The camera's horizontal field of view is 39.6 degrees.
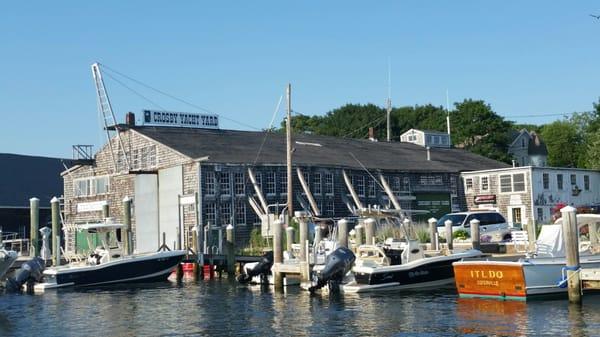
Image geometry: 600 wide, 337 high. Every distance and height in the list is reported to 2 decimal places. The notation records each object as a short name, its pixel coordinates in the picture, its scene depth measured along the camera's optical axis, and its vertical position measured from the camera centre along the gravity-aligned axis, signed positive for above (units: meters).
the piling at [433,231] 34.34 -0.50
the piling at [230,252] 37.94 -1.20
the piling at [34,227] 39.43 +0.26
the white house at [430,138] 70.75 +6.97
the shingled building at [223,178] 47.25 +2.89
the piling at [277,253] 32.09 -1.11
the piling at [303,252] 30.70 -1.06
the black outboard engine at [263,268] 34.00 -1.76
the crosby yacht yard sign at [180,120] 53.06 +7.04
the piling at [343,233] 30.50 -0.42
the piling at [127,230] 37.91 -0.04
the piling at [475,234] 33.44 -0.66
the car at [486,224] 39.78 -0.34
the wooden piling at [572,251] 22.70 -1.01
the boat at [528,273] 24.55 -1.69
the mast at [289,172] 43.09 +2.71
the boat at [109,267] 35.31 -1.60
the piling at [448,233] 34.34 -0.60
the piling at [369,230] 31.00 -0.34
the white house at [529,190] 55.00 +1.75
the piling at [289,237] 34.62 -0.57
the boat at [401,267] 28.72 -1.64
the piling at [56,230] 38.31 +0.06
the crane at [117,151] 52.00 +4.97
